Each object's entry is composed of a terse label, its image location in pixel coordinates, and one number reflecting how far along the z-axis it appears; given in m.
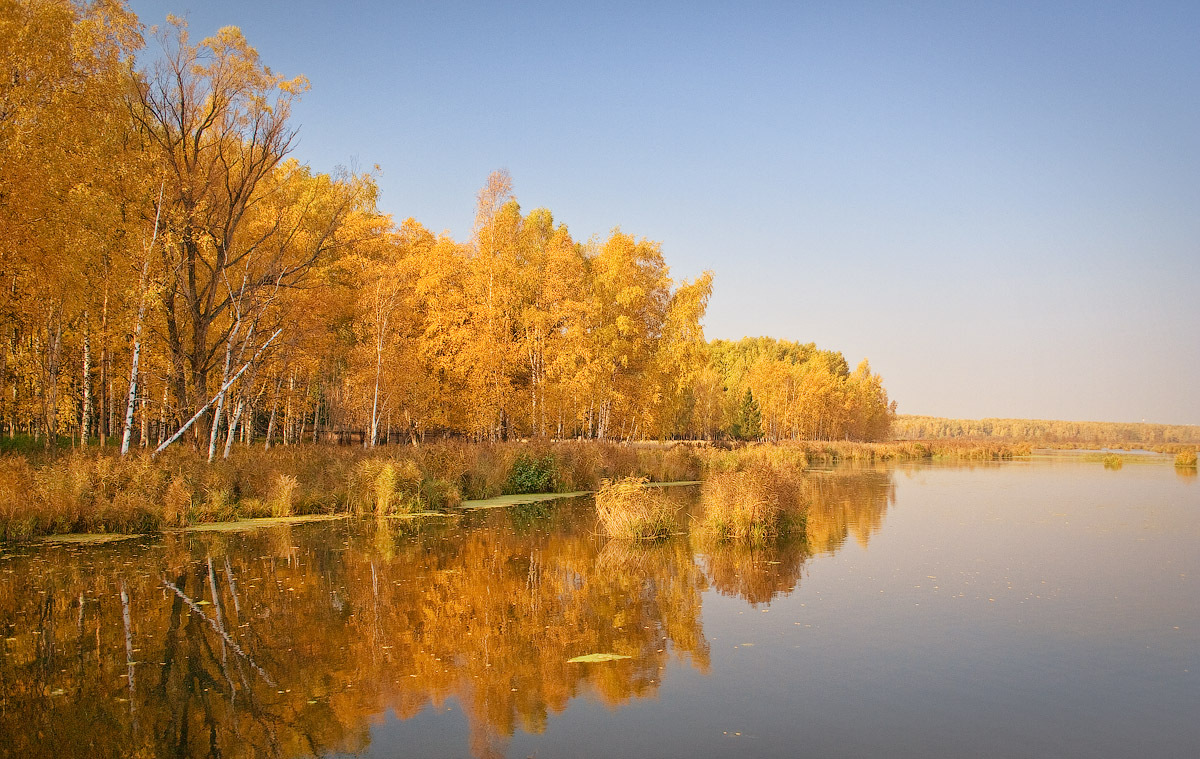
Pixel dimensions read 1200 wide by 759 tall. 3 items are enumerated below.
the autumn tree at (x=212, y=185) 21.06
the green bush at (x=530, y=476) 26.17
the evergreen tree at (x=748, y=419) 81.12
